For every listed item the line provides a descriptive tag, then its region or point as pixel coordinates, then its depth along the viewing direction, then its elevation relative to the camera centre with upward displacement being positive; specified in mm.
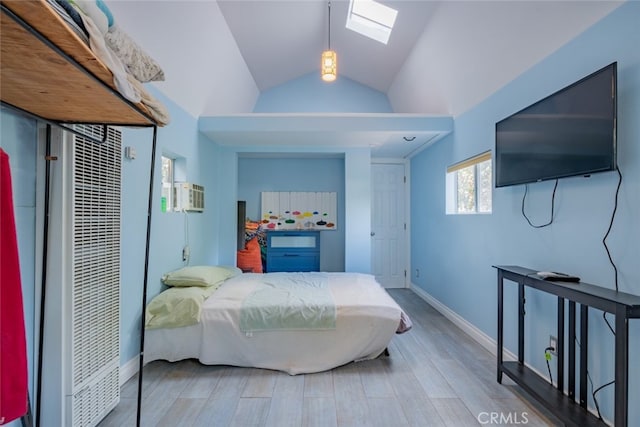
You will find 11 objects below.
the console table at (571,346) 1271 -666
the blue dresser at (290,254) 4836 -596
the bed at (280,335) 2385 -909
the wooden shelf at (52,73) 787 +449
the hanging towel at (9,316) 1024 -341
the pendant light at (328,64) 2963 +1415
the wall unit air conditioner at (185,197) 3232 +181
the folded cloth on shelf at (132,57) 1203 +643
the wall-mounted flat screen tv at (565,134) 1526 +480
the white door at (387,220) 5227 -67
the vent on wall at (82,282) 1492 -354
